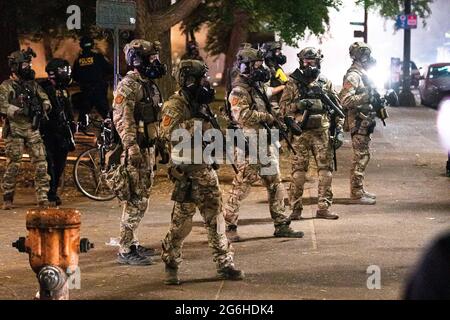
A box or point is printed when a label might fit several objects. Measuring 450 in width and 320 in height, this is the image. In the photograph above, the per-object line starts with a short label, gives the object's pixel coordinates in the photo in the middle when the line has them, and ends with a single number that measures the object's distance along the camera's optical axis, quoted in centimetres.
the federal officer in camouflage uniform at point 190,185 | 759
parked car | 3159
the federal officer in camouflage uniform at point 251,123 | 945
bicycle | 1222
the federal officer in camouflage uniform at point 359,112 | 1163
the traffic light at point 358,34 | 3331
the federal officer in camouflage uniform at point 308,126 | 1060
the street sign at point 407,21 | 3238
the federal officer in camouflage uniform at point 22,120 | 1132
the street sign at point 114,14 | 1129
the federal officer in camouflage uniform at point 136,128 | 842
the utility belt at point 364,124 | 1180
